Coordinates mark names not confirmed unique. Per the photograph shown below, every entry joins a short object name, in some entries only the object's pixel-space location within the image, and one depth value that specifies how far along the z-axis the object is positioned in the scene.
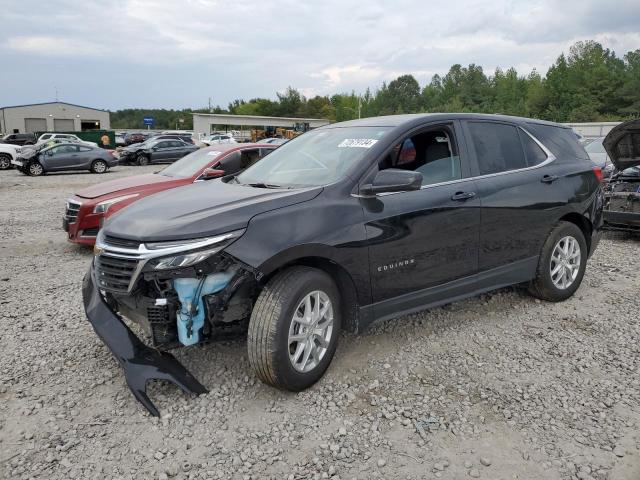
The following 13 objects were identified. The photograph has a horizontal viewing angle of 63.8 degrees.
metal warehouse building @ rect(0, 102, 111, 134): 74.31
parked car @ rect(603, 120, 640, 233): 6.88
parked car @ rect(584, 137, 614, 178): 11.24
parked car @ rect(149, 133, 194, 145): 28.49
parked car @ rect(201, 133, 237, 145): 47.73
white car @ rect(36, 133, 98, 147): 36.53
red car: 6.91
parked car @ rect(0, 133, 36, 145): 37.55
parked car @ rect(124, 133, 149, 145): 52.34
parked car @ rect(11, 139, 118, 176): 20.41
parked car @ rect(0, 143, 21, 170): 23.20
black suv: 3.09
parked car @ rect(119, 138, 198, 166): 26.28
